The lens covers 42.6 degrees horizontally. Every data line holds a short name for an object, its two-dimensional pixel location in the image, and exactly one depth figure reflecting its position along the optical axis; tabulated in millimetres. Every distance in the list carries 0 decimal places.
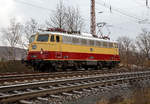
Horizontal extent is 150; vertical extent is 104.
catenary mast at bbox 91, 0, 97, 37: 27391
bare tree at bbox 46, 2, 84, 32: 28953
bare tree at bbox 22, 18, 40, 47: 36906
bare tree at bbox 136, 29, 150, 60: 49188
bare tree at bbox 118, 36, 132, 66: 67900
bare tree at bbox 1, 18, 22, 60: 39125
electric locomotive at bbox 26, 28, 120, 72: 15797
